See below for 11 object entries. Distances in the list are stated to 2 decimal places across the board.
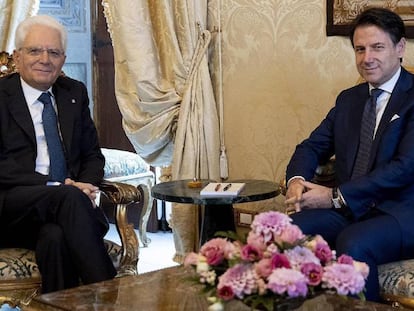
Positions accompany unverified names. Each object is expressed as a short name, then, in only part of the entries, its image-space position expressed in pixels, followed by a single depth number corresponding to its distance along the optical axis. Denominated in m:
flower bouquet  1.88
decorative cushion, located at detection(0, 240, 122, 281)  2.93
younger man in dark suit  2.84
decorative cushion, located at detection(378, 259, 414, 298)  2.66
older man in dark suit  2.93
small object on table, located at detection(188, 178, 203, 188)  3.52
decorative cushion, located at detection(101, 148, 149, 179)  4.94
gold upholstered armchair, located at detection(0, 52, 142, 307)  2.94
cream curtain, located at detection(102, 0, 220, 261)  4.11
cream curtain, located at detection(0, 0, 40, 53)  4.59
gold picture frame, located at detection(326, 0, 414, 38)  3.49
